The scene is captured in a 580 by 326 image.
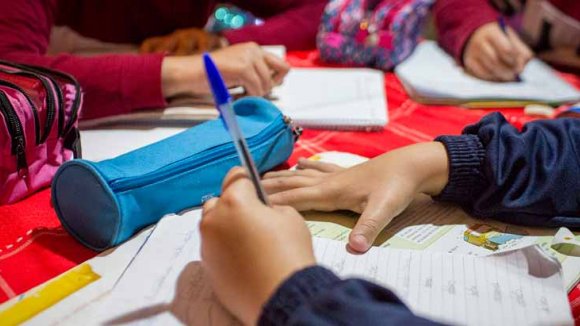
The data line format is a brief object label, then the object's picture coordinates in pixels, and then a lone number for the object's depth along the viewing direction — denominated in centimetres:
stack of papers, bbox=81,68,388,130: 83
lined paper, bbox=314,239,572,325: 44
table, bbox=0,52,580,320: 52
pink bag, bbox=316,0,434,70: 110
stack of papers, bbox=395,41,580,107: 97
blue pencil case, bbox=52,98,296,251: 52
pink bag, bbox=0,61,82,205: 59
